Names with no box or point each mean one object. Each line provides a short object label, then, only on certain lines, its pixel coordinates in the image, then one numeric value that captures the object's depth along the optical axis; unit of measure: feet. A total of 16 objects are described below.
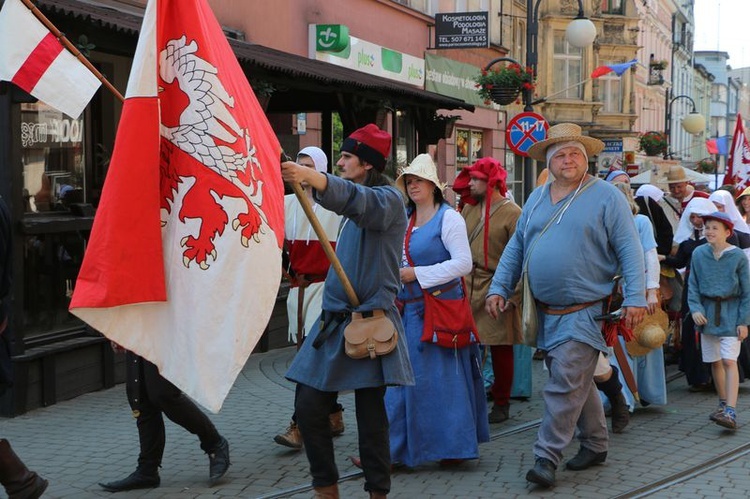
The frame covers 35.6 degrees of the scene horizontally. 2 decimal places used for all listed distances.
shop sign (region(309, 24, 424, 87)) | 53.57
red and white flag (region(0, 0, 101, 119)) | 19.20
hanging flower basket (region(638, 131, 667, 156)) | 143.84
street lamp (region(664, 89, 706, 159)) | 142.41
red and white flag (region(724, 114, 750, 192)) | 52.03
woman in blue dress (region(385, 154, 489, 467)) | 22.20
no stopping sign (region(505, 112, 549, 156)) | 52.19
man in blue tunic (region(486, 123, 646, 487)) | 20.98
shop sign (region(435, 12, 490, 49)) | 69.05
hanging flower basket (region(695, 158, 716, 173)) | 205.36
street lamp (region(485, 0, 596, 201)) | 60.64
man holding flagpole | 17.99
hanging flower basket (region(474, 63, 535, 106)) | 63.52
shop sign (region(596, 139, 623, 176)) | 116.25
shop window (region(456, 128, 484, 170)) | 85.61
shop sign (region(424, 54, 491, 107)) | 72.54
